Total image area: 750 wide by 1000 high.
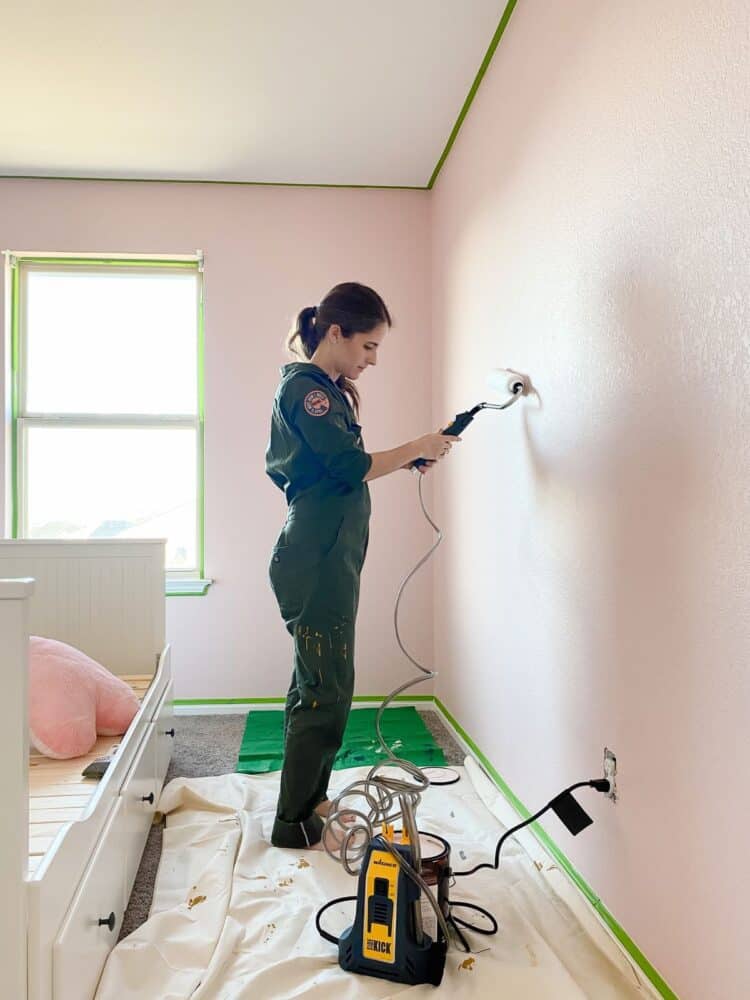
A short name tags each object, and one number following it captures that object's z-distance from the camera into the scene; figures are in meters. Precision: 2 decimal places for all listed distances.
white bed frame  1.02
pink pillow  1.75
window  3.46
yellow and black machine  1.36
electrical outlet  1.53
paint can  1.41
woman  1.86
